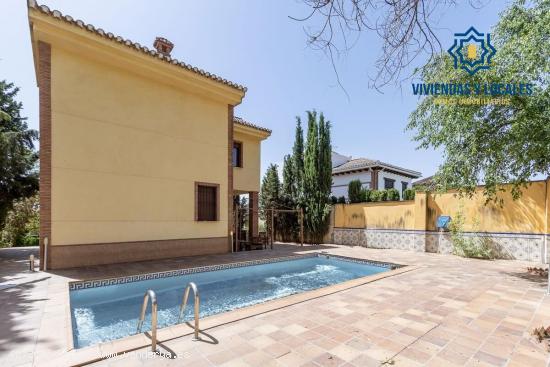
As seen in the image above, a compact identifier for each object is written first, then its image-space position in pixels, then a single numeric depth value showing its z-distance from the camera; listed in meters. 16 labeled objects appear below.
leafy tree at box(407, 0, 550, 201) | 6.34
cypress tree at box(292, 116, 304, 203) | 17.59
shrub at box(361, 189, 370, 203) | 16.78
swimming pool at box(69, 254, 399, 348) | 5.27
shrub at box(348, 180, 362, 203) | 17.02
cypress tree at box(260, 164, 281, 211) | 18.45
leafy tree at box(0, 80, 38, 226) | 10.81
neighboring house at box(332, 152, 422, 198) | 23.08
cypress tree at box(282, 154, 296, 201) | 17.97
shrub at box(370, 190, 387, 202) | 15.84
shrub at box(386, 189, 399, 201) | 15.53
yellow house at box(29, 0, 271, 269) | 8.13
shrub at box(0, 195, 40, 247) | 18.12
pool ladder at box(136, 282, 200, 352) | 3.44
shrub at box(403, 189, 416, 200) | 15.45
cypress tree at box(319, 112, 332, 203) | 16.72
